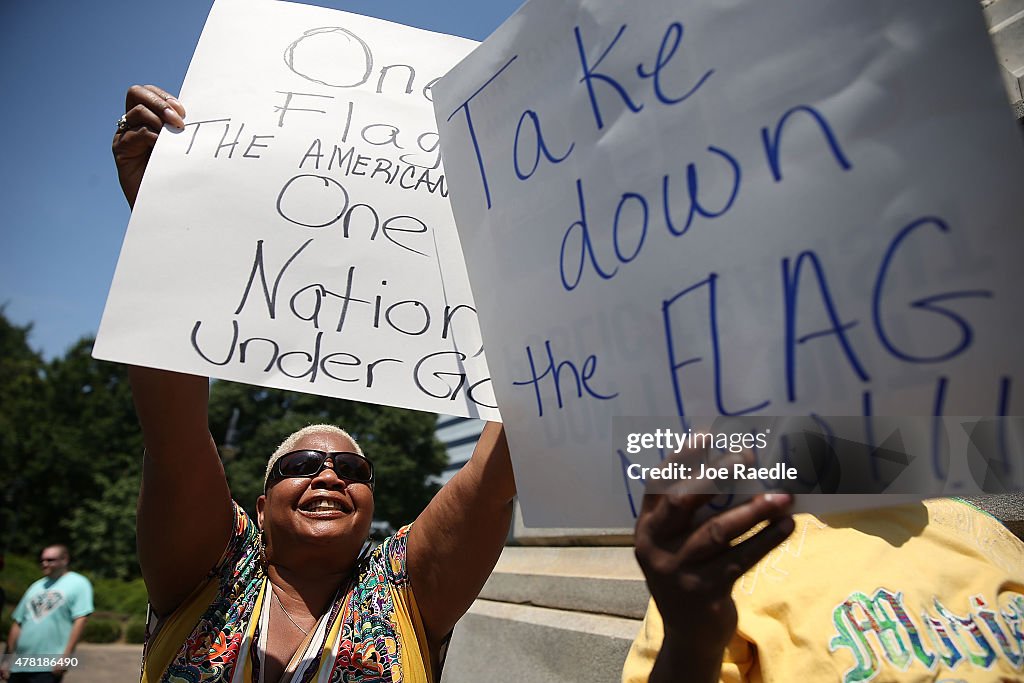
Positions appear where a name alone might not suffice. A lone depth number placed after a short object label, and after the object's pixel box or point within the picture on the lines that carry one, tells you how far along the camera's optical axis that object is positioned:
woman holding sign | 1.58
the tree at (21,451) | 31.53
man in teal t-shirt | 5.47
